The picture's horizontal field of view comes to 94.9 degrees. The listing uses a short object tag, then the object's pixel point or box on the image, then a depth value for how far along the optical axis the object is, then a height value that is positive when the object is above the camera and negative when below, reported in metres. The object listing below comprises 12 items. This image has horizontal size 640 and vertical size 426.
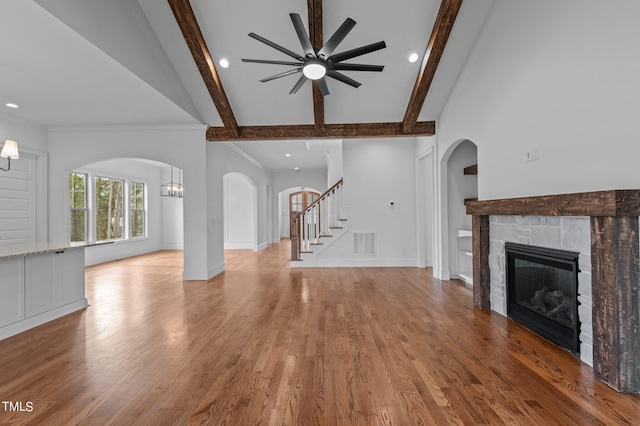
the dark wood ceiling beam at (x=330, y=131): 5.56 +1.61
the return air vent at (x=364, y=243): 6.73 -0.65
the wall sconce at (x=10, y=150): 4.11 +0.99
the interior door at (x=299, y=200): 14.03 +0.76
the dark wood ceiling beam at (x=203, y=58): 3.76 +2.32
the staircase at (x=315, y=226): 6.79 -0.25
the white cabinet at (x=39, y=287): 3.05 -0.79
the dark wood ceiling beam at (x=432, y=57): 3.76 +2.30
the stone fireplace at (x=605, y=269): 2.03 -0.42
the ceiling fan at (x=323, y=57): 2.92 +1.73
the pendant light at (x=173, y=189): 8.64 +0.84
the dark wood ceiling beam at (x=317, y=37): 3.69 +2.43
